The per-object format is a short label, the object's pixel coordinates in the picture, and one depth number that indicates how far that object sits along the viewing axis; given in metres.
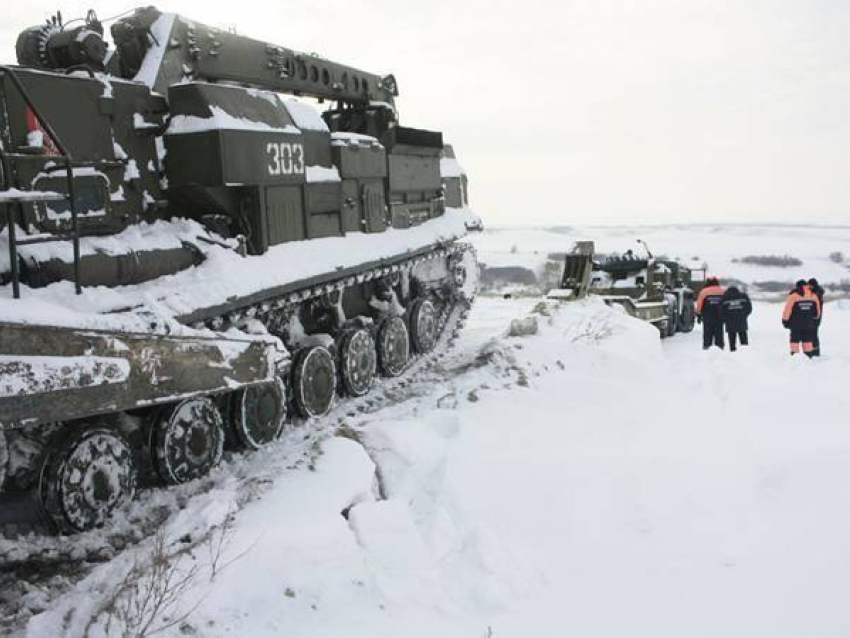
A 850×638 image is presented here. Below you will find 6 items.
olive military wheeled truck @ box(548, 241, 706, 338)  17.20
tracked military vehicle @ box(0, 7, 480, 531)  5.59
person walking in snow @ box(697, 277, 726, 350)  15.58
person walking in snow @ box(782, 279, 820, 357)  13.75
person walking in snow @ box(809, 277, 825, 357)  14.13
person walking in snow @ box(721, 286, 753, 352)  15.42
